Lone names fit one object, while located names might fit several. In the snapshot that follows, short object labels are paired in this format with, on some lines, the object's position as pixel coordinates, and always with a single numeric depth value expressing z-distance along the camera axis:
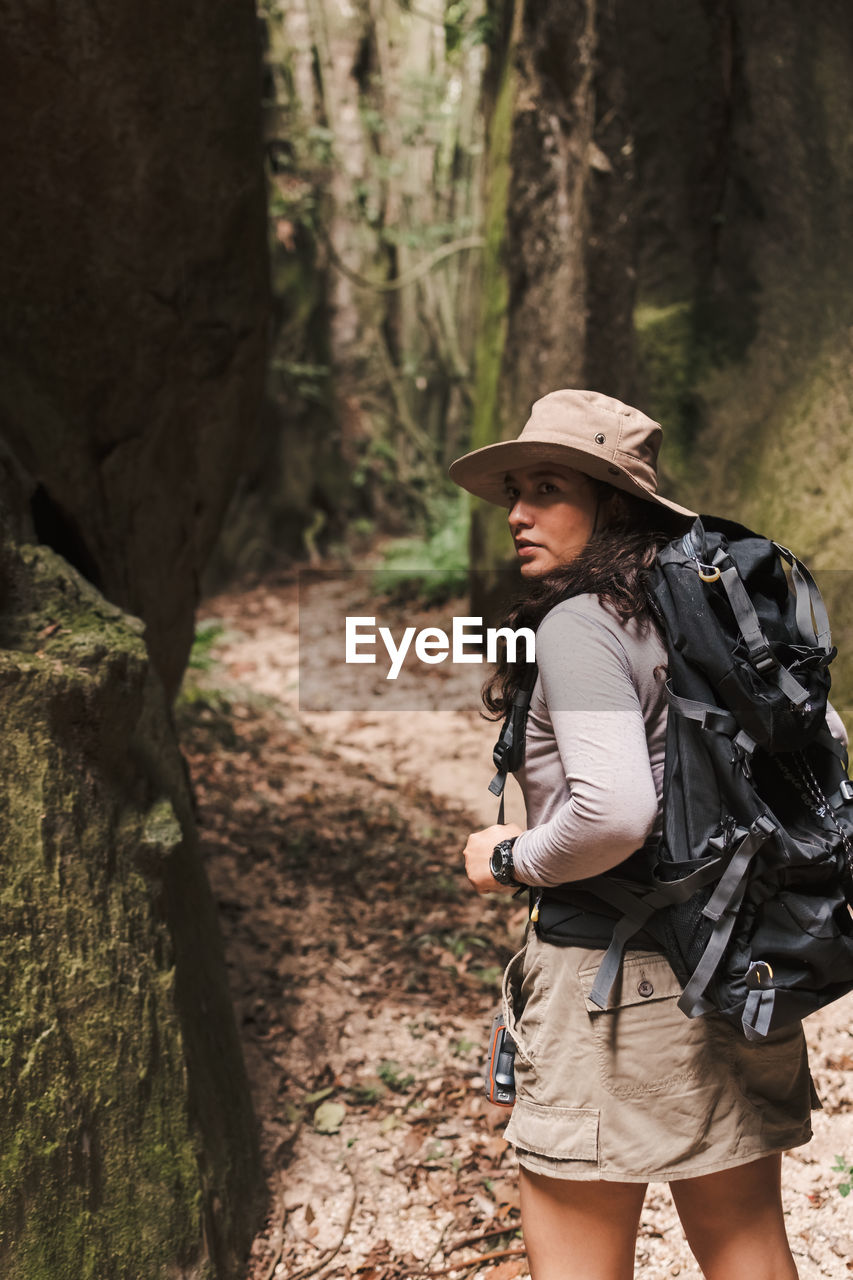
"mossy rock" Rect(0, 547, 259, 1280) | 2.42
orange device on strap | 2.05
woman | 1.79
